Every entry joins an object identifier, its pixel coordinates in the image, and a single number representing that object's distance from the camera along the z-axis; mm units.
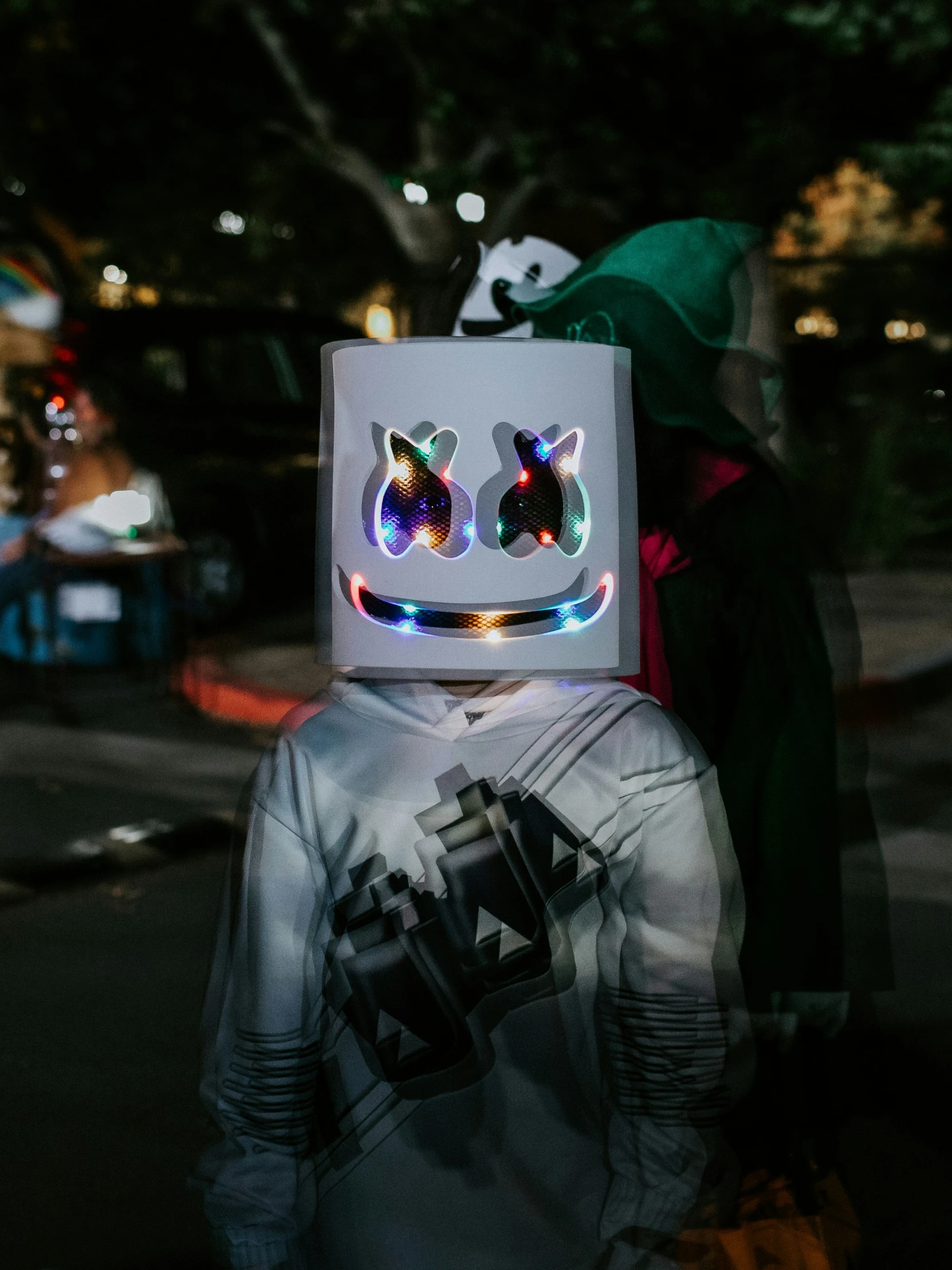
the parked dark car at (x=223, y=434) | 10805
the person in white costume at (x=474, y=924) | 1681
